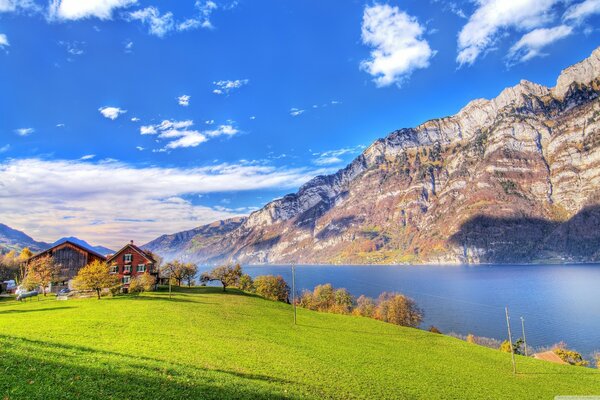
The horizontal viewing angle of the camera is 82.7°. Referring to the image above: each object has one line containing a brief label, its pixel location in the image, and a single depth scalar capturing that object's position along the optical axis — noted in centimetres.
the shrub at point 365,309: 11616
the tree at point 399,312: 11044
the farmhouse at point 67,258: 9475
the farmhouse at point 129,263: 9694
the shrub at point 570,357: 7700
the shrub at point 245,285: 13112
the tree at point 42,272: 7912
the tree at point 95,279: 6781
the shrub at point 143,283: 8300
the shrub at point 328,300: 12512
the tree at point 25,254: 13150
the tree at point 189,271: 11606
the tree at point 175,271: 11211
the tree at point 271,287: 12769
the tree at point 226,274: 11225
